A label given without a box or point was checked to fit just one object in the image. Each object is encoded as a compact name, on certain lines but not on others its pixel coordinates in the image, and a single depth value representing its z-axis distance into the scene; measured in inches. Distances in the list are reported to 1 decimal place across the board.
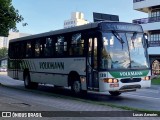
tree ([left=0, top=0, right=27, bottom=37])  853.2
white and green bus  604.1
